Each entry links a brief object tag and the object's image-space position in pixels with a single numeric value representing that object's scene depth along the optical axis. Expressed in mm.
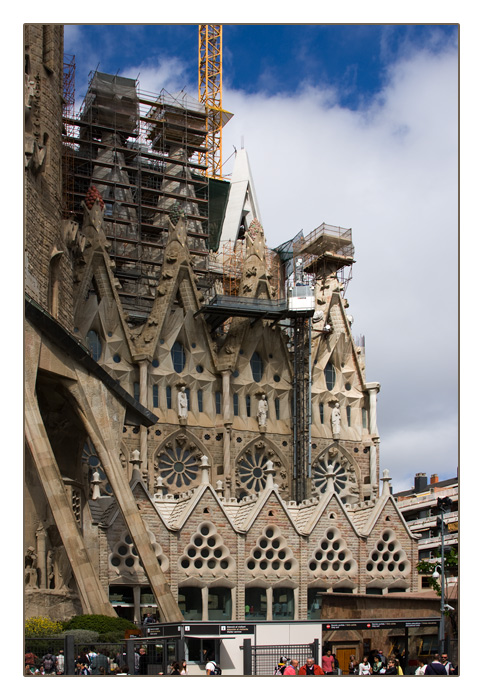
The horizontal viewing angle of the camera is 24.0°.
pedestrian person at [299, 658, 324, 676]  20594
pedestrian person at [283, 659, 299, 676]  20609
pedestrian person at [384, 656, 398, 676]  23047
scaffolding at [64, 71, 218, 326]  49219
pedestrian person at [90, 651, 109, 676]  20558
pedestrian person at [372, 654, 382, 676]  23350
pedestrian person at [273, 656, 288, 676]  20942
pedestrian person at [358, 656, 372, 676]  22694
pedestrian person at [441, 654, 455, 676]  20297
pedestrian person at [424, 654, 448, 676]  19406
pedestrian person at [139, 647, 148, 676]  21078
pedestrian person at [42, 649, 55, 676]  20297
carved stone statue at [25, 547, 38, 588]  27891
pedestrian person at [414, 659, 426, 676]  20219
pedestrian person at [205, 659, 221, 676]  21797
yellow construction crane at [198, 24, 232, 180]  56406
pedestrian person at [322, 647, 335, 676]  24044
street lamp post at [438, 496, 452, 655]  28438
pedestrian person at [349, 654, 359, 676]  24194
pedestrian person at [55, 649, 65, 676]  20395
